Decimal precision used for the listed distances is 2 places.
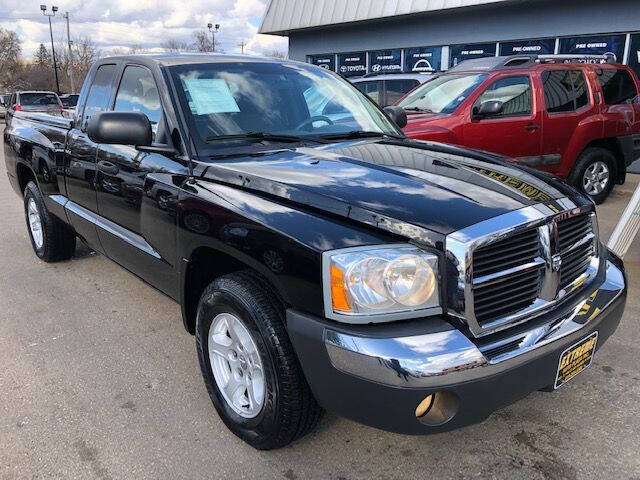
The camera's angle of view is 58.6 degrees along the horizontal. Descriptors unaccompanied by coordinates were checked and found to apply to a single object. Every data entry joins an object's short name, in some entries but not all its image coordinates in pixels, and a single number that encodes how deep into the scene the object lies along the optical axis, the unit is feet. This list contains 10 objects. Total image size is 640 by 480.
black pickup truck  6.81
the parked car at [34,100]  69.15
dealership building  37.42
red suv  22.86
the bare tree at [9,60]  197.77
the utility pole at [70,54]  144.46
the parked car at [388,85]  31.59
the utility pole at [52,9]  153.58
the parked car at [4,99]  83.53
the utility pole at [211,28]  159.61
